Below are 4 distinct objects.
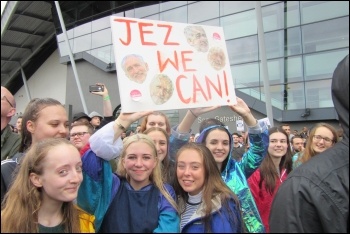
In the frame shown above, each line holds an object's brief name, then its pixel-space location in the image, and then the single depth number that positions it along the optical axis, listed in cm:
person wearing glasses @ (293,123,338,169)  391
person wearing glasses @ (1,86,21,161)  206
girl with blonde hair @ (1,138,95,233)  169
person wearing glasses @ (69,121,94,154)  360
